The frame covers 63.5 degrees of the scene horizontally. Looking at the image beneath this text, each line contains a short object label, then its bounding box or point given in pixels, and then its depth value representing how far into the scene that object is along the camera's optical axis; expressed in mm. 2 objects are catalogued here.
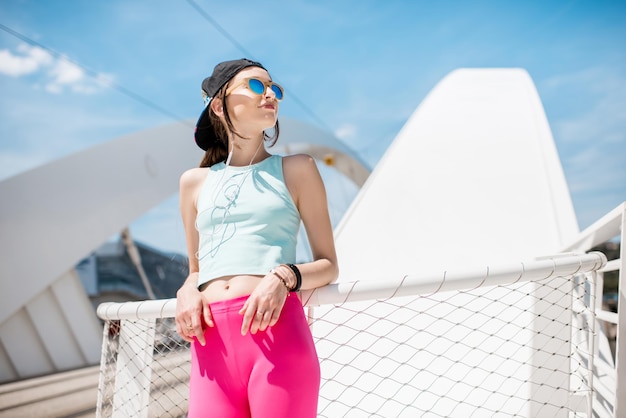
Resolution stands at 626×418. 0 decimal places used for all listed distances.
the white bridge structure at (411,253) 2037
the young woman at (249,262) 1196
